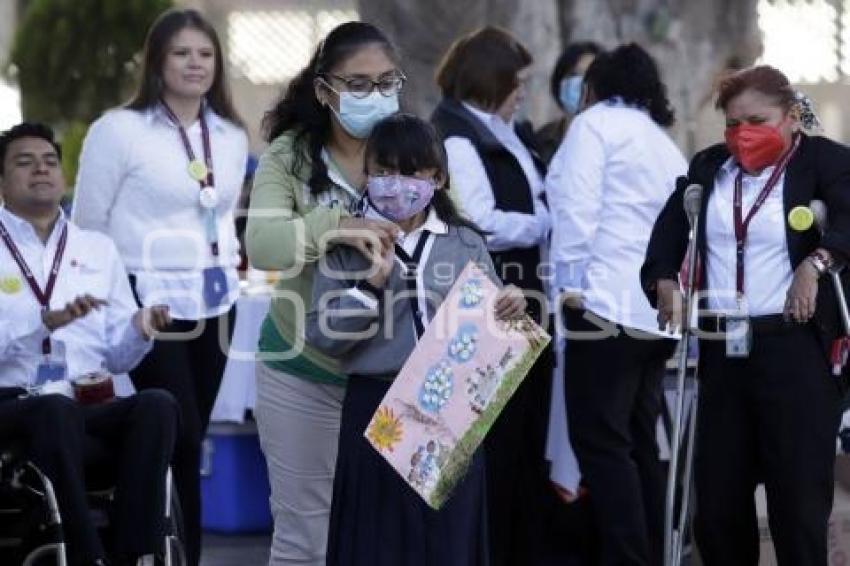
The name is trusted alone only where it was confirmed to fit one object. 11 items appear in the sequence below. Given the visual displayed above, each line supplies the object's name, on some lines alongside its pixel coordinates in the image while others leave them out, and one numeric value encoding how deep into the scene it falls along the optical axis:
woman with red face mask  12.04
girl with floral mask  10.85
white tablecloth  16.98
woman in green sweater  11.48
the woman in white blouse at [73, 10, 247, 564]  14.48
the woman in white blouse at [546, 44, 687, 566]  14.81
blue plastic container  17.28
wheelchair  12.77
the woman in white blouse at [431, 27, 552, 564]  15.20
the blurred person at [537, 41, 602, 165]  17.77
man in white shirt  12.73
